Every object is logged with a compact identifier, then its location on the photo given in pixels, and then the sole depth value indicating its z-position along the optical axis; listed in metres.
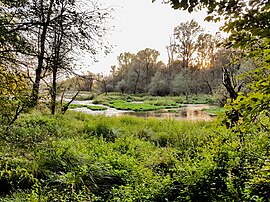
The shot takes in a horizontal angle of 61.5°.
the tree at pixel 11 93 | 2.25
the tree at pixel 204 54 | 29.47
